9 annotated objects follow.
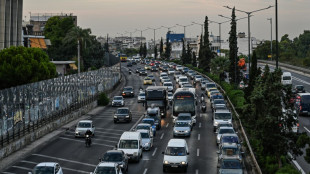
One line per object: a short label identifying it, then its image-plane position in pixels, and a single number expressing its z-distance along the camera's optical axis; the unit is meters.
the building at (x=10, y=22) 93.31
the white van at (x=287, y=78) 86.30
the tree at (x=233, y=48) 84.62
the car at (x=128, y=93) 80.62
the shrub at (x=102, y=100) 71.12
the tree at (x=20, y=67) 63.59
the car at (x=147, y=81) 97.94
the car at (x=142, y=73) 120.57
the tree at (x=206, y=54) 119.72
